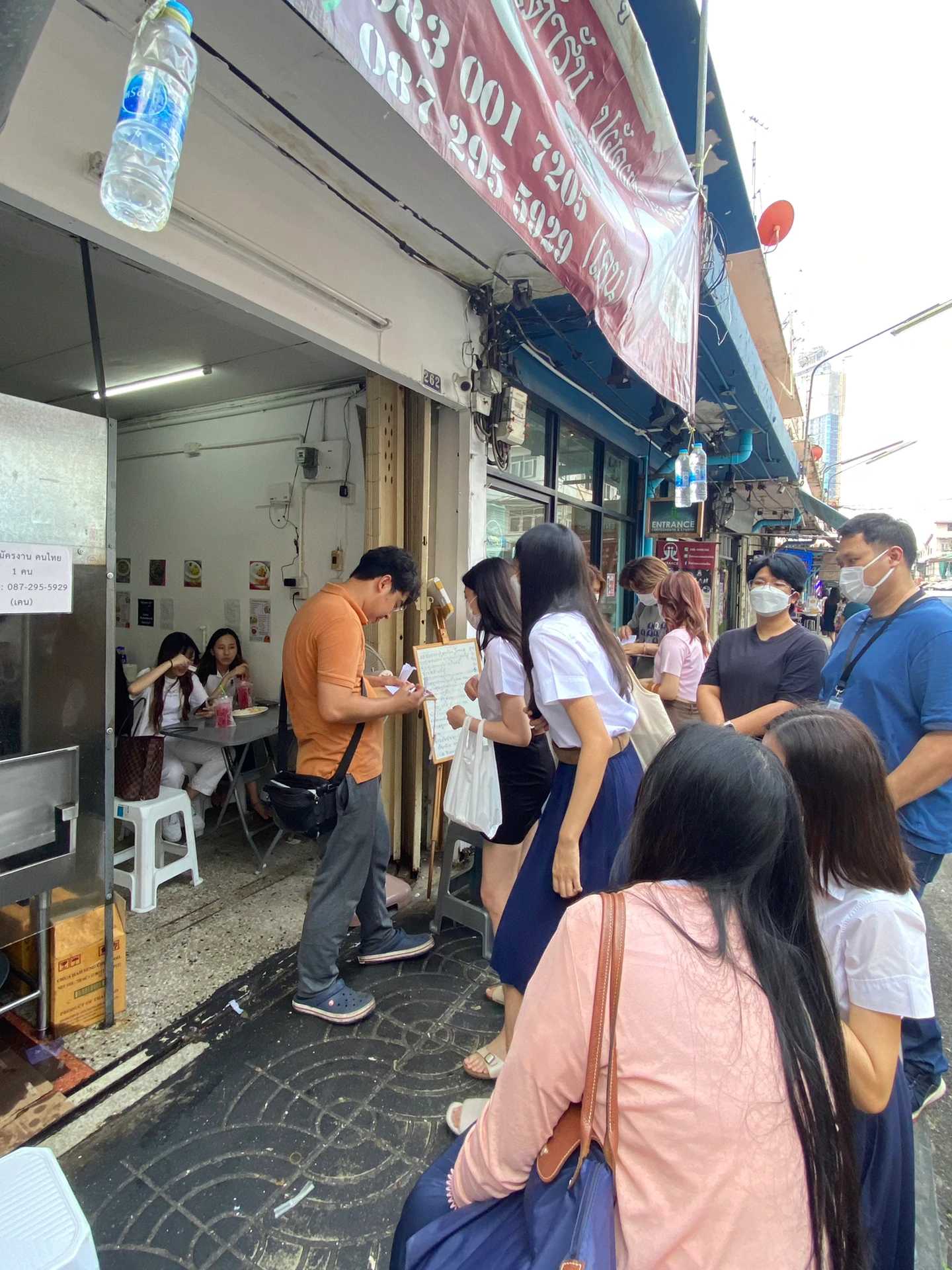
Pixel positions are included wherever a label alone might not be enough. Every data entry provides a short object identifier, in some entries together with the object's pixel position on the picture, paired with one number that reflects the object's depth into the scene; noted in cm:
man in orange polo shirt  258
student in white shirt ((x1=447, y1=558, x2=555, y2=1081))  248
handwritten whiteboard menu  349
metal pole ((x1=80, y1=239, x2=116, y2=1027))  223
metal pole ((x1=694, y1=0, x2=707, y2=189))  312
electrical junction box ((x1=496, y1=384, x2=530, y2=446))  410
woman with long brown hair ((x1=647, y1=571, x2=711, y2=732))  389
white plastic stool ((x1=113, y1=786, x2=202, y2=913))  347
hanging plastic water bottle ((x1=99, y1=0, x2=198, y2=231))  113
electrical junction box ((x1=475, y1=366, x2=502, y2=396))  394
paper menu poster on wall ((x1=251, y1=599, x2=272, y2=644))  525
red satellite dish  618
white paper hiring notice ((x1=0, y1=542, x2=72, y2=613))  207
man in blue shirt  212
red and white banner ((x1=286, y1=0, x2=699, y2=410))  147
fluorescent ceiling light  475
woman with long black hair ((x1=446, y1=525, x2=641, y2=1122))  184
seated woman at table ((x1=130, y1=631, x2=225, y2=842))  423
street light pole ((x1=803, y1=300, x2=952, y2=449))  703
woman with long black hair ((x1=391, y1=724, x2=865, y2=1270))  81
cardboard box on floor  241
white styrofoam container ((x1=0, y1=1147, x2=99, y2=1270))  117
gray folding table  409
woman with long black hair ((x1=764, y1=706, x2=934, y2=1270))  116
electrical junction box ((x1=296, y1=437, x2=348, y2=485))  466
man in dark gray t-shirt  297
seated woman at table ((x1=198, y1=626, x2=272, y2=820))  514
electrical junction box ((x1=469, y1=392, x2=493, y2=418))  394
